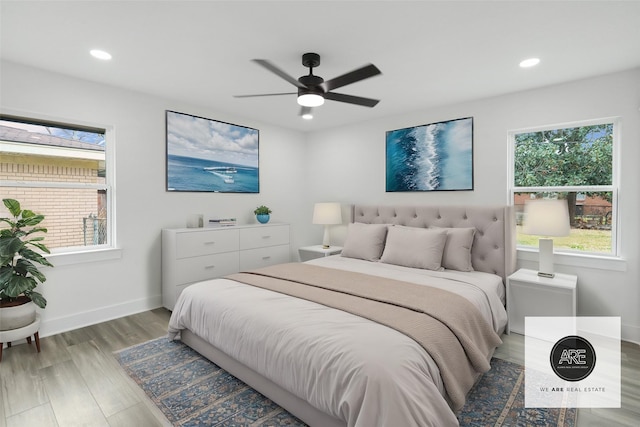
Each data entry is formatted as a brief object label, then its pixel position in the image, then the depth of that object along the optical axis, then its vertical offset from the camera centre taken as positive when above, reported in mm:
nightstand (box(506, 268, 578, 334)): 2754 -810
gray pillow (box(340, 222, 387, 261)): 3750 -423
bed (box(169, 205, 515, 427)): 1458 -704
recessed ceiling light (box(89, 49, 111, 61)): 2557 +1261
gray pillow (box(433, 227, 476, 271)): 3219 -441
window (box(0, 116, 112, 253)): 2925 +300
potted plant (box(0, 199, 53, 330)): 2488 -525
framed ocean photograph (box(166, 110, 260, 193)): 3873 +695
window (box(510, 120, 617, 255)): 3051 +306
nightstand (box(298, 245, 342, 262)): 4586 -648
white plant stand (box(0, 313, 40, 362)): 2482 -1006
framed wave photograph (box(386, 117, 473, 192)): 3760 +634
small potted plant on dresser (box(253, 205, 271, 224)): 4602 -94
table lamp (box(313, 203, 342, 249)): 4641 -98
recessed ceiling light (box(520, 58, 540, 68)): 2649 +1222
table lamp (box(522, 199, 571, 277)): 2816 -154
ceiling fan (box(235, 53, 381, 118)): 2209 +937
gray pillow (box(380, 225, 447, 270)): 3227 -430
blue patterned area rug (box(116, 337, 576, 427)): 1838 -1223
